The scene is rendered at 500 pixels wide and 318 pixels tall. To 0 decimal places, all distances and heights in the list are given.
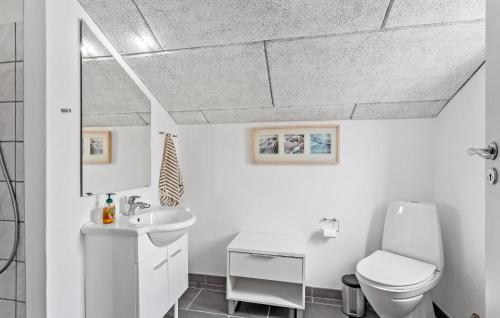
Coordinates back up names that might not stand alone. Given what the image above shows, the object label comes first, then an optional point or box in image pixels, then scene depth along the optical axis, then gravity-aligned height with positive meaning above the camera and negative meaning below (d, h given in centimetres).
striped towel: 224 -15
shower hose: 128 -24
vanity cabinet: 141 -66
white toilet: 155 -73
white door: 70 +5
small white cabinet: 188 -83
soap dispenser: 152 -32
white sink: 141 -40
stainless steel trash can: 197 -110
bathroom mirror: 148 +25
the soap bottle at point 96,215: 152 -33
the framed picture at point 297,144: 220 +14
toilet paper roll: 208 -60
